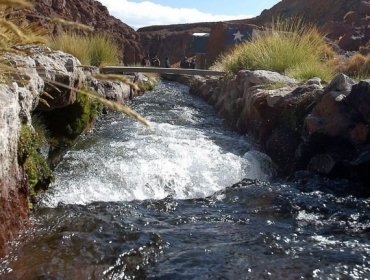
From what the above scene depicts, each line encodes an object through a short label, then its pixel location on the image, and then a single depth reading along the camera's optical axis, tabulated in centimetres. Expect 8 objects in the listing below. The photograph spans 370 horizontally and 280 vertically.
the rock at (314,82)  672
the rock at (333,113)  557
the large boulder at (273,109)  627
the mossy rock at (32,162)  359
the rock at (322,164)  539
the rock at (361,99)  535
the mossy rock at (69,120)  550
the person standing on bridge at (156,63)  2190
